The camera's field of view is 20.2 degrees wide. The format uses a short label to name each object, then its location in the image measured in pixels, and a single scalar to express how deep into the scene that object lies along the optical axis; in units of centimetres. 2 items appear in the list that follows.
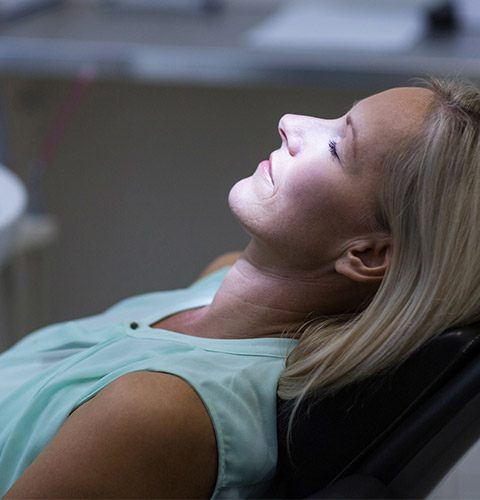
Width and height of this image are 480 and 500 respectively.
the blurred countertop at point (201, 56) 202
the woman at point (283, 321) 100
